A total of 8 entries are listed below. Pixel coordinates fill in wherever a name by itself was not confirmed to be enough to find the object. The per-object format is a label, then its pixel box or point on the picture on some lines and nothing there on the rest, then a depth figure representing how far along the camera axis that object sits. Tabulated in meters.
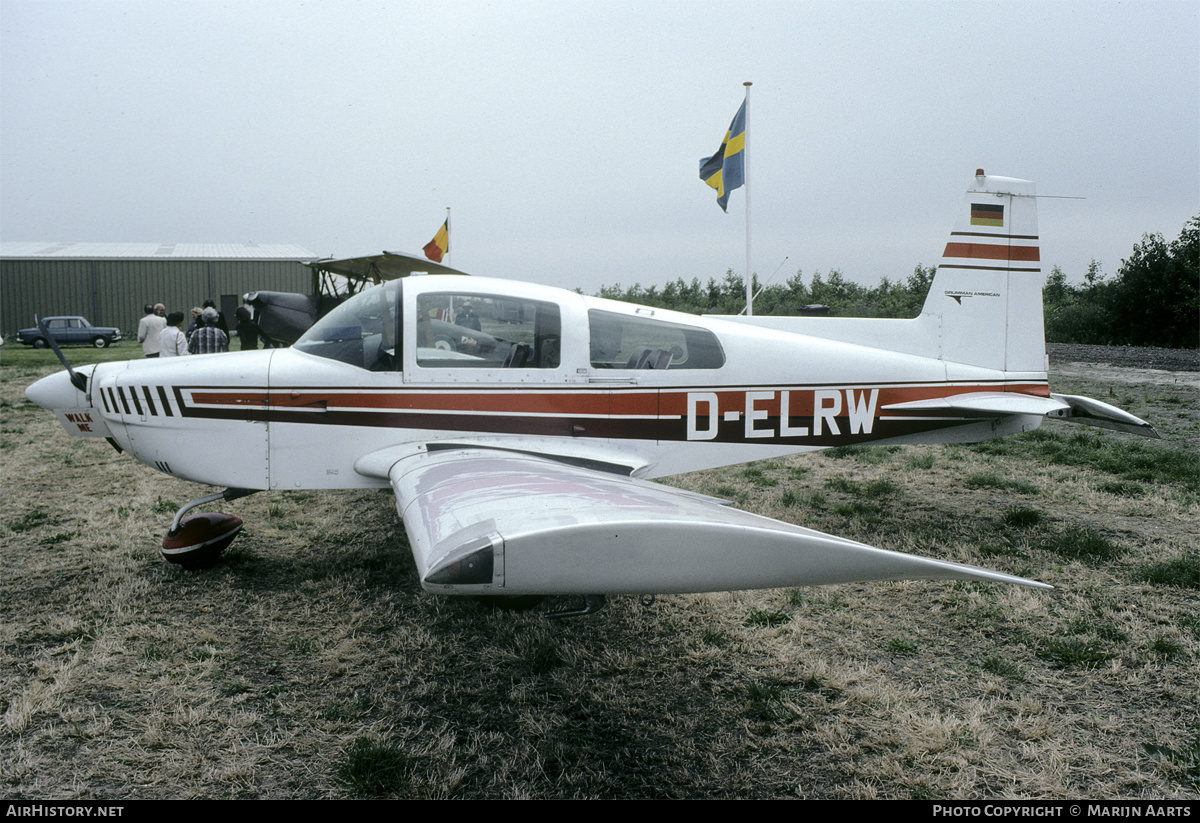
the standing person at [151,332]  10.62
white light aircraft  3.95
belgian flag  17.38
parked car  27.86
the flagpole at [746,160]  9.70
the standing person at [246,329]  10.67
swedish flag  9.88
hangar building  33.44
